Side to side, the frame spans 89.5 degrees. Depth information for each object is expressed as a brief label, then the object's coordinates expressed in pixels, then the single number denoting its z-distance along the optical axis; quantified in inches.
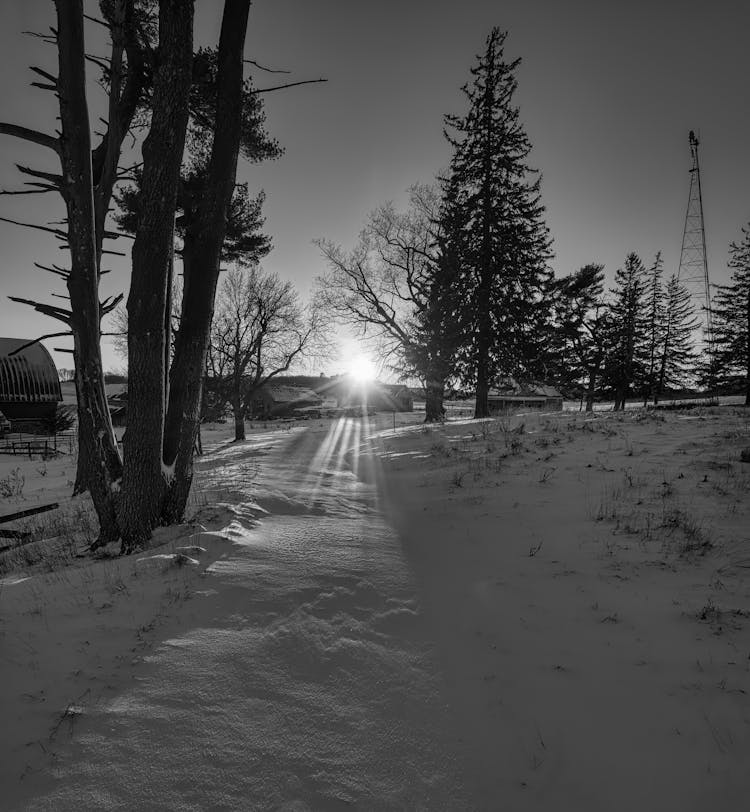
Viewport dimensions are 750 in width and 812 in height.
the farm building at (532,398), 1979.6
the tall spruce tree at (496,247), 686.5
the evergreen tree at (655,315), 1427.2
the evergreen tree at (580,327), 1044.7
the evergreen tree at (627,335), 1149.7
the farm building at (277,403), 1923.0
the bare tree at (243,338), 952.9
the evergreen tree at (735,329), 1120.8
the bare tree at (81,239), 186.4
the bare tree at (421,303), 717.3
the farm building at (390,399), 2006.6
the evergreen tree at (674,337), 1512.1
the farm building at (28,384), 1115.9
